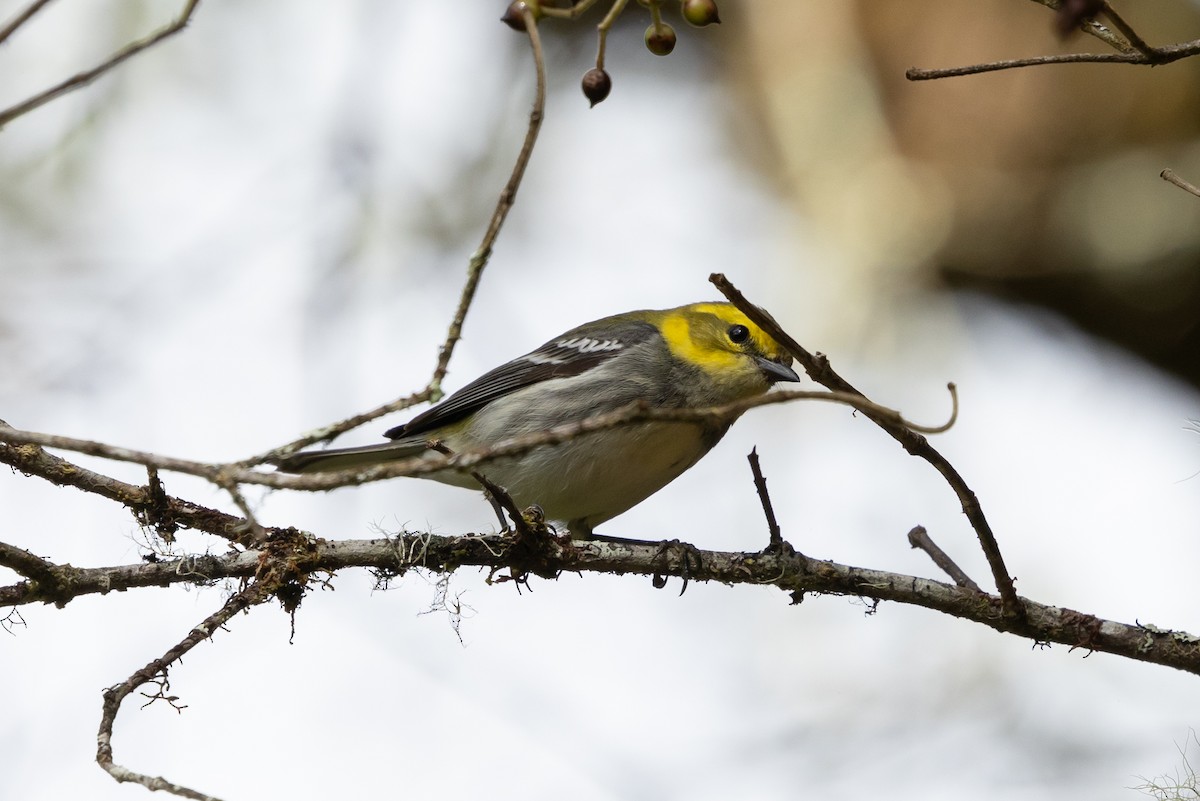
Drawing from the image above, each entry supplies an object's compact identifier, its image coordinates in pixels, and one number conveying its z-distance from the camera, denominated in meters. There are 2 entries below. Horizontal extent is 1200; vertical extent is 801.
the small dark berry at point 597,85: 5.37
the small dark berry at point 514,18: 5.32
